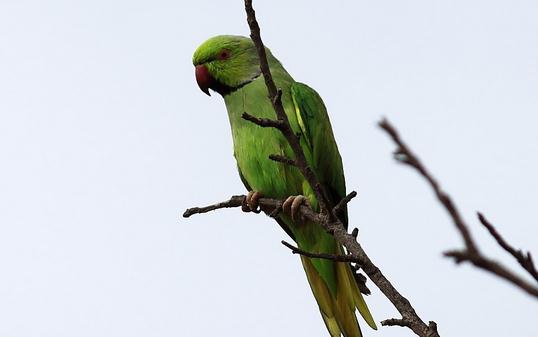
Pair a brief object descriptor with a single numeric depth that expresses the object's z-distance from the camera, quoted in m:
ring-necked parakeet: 8.78
